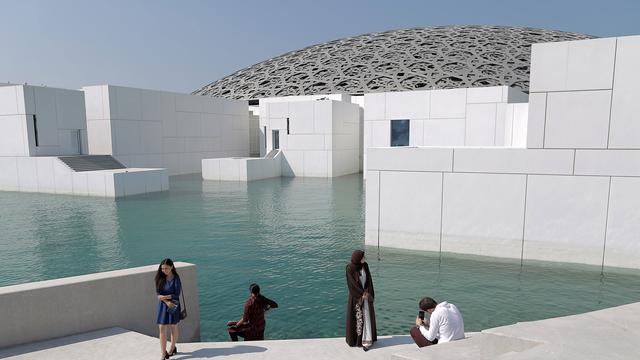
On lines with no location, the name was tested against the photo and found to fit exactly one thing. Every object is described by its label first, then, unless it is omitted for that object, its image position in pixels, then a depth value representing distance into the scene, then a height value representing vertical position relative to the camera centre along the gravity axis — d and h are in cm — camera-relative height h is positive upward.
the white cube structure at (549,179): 902 -96
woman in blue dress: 512 -194
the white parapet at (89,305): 523 -221
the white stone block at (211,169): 2667 -206
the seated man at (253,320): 594 -253
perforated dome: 4334 +803
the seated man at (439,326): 475 -209
